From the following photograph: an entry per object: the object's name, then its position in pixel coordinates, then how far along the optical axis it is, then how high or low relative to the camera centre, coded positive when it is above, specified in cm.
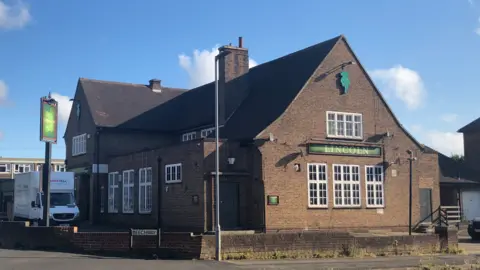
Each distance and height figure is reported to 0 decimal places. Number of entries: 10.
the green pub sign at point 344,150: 2884 +251
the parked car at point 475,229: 3159 -179
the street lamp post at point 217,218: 1994 -71
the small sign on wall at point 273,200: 2698 -9
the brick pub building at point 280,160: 2739 +204
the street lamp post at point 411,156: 3153 +232
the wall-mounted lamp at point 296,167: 2805 +153
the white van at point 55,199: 3294 +3
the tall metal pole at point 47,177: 2661 +110
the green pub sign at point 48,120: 2714 +386
